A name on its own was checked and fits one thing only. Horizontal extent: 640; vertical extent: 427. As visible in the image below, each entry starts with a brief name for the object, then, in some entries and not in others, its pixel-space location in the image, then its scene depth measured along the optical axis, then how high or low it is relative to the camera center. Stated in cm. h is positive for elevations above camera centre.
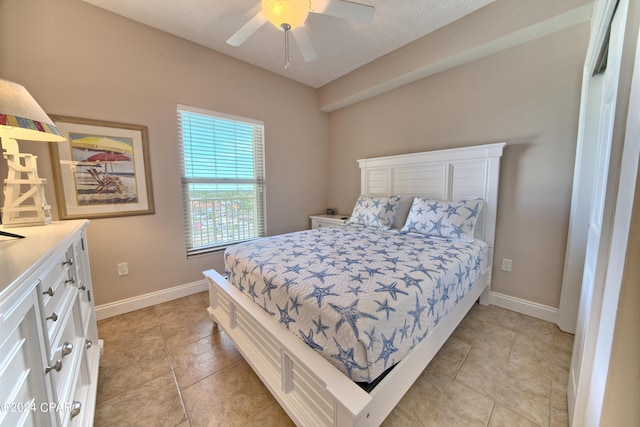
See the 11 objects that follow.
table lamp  111 +24
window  265 +11
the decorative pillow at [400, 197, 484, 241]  217 -31
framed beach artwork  199 +18
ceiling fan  146 +117
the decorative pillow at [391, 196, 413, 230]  271 -30
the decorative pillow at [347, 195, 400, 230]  270 -30
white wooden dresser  55 -45
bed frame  99 -86
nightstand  334 -49
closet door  72 -18
